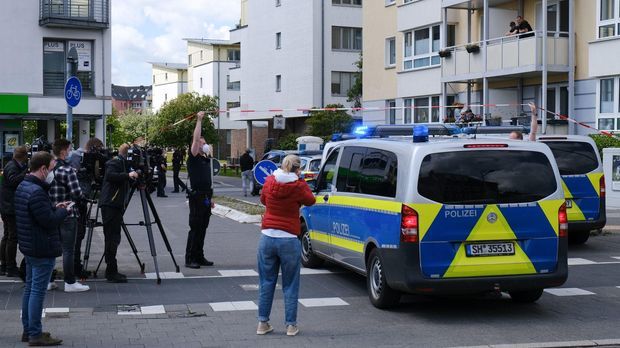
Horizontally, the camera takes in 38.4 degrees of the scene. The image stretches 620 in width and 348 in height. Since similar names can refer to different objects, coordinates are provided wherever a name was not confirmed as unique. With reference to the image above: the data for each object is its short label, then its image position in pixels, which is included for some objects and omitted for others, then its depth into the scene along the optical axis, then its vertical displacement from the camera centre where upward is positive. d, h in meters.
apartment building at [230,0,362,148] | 51.53 +5.32
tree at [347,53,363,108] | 50.72 +2.88
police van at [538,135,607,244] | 14.95 -0.58
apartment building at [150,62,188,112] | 115.94 +8.39
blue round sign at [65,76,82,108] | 16.84 +0.99
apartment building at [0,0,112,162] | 38.22 +3.68
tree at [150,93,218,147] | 65.94 +1.93
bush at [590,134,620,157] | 24.61 +0.04
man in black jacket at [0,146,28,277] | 11.52 -0.86
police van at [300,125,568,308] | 9.17 -0.80
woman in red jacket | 8.57 -0.97
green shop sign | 37.84 +1.68
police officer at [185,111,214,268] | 13.05 -0.70
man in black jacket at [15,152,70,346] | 8.05 -0.84
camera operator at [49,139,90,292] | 10.40 -0.61
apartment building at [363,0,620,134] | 26.94 +2.90
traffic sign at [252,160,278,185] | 17.28 -0.51
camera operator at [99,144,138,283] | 11.47 -0.70
